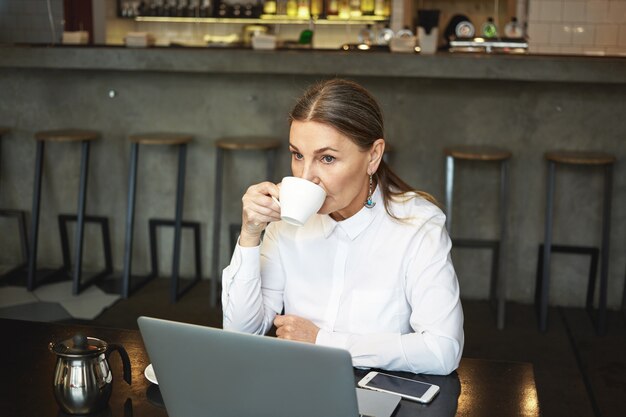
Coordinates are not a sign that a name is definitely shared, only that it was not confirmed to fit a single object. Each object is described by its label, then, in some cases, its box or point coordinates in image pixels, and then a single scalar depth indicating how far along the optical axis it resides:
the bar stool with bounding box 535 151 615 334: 3.66
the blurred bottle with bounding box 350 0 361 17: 6.64
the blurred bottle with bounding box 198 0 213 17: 6.82
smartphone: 1.39
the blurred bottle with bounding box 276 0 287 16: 6.77
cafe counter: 3.70
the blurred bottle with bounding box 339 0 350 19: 6.66
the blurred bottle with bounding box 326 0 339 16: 6.67
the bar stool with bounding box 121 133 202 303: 3.98
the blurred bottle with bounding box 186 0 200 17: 6.84
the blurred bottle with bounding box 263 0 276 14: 6.77
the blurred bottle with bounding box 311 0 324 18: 6.68
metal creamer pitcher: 1.32
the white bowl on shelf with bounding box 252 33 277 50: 4.05
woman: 1.61
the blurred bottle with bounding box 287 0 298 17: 6.78
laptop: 1.05
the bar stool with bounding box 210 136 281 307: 3.91
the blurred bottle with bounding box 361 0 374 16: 6.63
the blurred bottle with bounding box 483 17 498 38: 4.75
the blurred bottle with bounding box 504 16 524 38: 4.59
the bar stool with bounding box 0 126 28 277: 4.57
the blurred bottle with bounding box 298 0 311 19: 6.73
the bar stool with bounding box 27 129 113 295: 4.09
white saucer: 1.44
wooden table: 1.35
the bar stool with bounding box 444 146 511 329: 3.71
